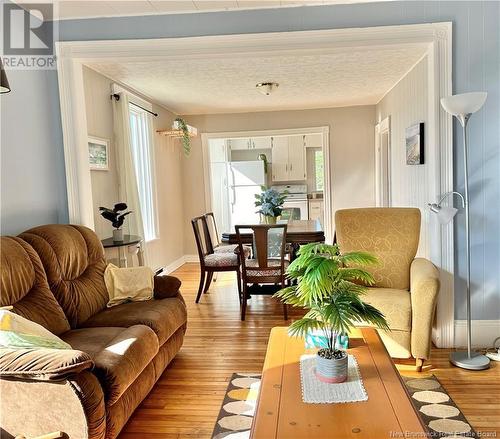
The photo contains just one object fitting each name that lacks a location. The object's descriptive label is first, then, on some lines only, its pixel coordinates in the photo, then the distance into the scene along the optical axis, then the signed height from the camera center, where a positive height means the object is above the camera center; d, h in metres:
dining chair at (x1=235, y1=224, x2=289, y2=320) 3.92 -0.75
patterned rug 2.17 -1.29
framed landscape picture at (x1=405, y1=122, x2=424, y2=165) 3.90 +0.29
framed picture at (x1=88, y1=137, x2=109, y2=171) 3.90 +0.32
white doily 1.63 -0.84
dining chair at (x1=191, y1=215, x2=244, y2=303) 4.51 -0.84
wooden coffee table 1.43 -0.84
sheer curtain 4.39 +0.23
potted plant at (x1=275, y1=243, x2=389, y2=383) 1.64 -0.48
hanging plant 5.65 +0.72
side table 3.67 -0.50
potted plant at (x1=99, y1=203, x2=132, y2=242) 3.70 -0.27
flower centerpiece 4.76 -0.27
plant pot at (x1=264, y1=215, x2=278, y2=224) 4.79 -0.43
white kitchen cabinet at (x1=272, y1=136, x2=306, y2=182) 8.48 +0.41
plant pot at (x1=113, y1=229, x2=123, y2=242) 3.79 -0.43
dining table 4.38 -0.58
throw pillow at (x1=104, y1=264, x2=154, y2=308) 3.09 -0.71
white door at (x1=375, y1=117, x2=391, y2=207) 6.14 +0.11
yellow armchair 2.77 -0.70
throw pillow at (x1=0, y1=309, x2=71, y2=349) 1.84 -0.65
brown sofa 1.79 -0.82
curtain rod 4.39 +0.93
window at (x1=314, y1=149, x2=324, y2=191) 8.70 +0.20
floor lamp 2.70 -0.23
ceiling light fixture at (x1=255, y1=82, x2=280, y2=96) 4.69 +1.03
